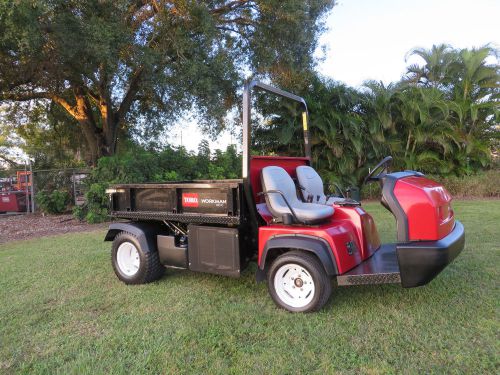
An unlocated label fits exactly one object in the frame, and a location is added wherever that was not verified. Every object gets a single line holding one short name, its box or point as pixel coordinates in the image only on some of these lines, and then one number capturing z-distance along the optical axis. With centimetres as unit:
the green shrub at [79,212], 960
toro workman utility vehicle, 312
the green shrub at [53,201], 1091
